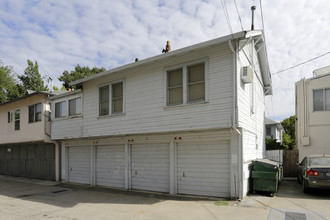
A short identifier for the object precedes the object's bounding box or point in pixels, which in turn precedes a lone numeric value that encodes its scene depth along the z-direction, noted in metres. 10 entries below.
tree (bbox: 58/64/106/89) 38.47
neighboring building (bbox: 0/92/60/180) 16.27
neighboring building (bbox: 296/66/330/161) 14.84
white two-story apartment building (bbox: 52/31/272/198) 9.22
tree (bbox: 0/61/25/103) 34.41
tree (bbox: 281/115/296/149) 41.66
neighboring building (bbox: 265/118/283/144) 32.81
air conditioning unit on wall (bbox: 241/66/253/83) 9.57
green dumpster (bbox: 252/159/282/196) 9.57
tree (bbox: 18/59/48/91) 37.19
